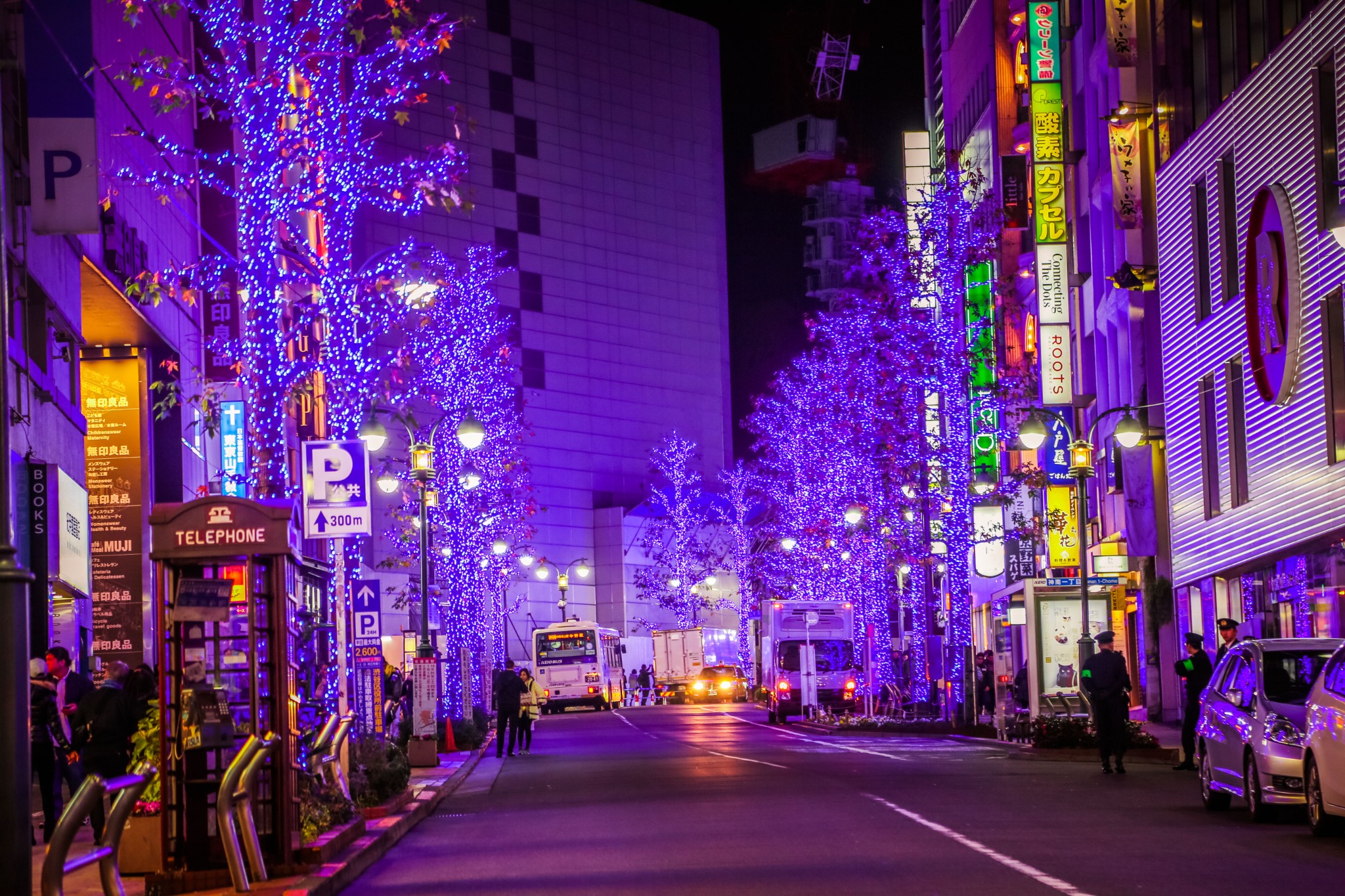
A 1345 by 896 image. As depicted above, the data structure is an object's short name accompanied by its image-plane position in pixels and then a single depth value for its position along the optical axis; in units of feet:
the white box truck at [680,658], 280.51
